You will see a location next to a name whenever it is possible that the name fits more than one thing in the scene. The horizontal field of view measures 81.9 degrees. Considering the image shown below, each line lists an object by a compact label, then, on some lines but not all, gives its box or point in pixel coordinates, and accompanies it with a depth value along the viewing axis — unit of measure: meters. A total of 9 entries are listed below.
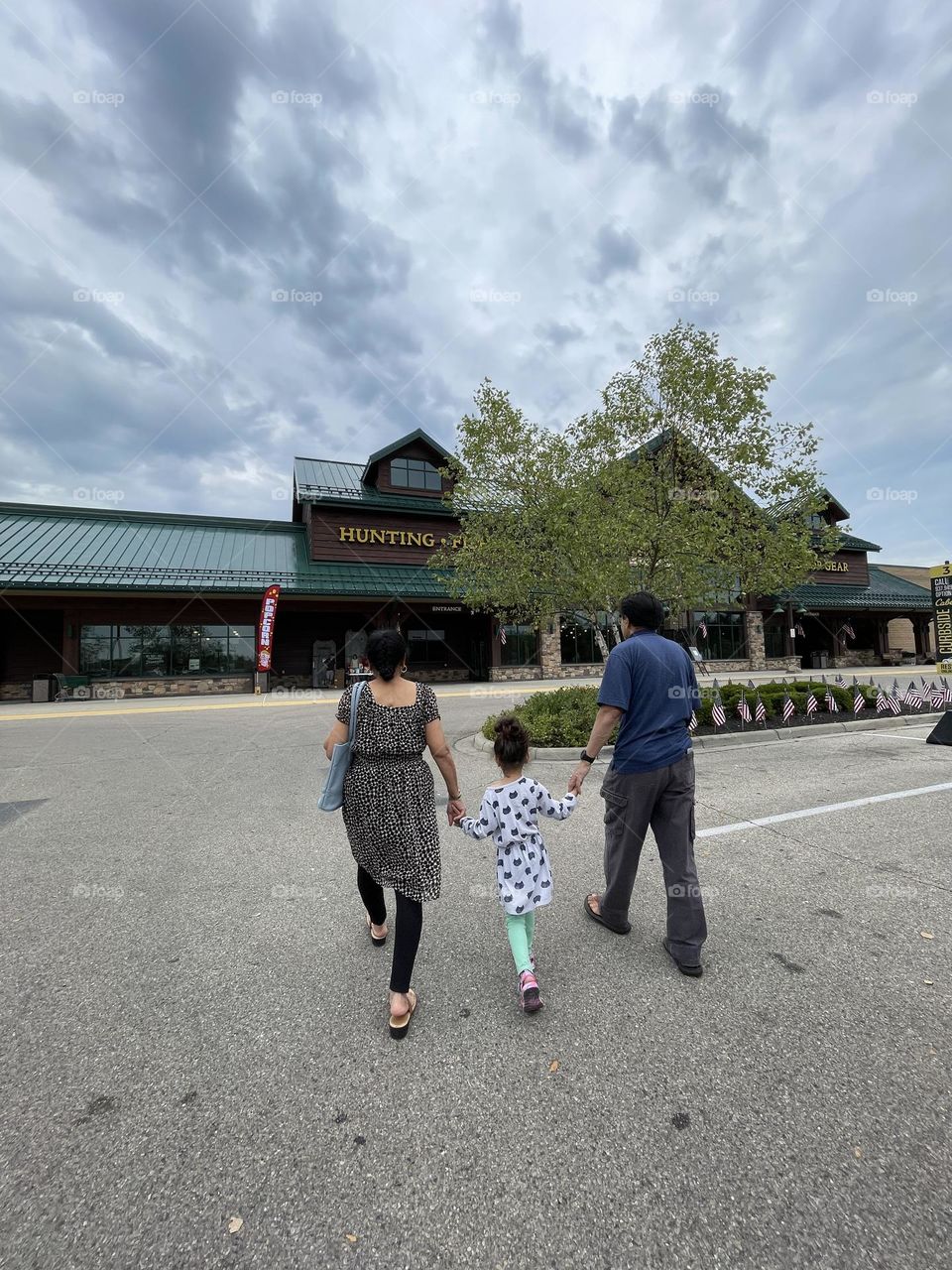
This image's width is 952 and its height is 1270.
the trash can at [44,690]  19.95
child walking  2.70
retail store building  20.69
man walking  2.91
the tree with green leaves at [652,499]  10.38
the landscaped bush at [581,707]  9.16
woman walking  2.60
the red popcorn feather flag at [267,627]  20.57
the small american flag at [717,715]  9.88
